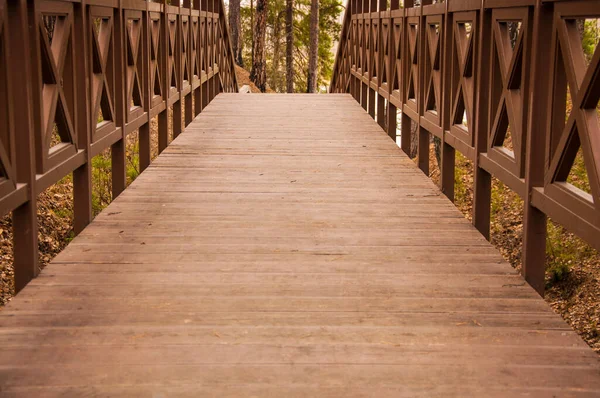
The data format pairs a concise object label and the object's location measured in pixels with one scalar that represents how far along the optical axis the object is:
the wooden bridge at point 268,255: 2.68
